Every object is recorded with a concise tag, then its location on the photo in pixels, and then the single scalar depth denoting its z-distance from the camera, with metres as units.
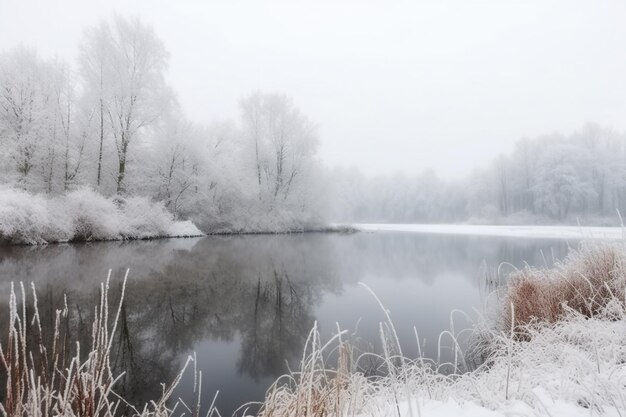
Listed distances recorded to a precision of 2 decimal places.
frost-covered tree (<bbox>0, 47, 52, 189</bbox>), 17.75
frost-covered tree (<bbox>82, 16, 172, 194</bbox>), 21.12
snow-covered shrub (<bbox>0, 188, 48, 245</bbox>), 13.09
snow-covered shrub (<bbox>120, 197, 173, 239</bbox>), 19.01
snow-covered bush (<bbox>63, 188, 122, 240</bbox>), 16.00
